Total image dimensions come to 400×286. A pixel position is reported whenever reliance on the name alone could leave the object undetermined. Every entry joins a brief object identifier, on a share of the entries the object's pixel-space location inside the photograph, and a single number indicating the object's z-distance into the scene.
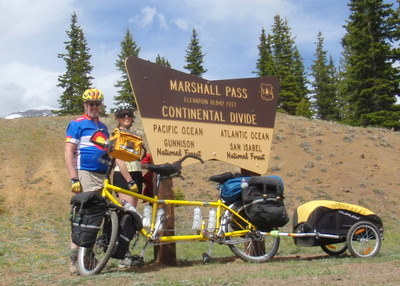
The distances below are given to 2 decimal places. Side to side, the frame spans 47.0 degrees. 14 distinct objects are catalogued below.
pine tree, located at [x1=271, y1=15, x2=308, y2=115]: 43.38
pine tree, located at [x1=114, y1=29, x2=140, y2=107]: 43.70
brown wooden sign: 6.23
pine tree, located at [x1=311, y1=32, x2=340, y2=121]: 50.00
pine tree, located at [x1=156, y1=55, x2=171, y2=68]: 57.64
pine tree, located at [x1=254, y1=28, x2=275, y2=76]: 43.62
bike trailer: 6.17
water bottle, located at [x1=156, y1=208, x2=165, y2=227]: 5.51
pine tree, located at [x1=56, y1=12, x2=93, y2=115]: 39.75
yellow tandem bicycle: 5.11
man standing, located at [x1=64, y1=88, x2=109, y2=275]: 5.43
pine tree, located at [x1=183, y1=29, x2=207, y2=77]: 43.09
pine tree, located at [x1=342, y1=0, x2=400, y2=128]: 28.72
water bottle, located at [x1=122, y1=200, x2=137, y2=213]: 5.15
